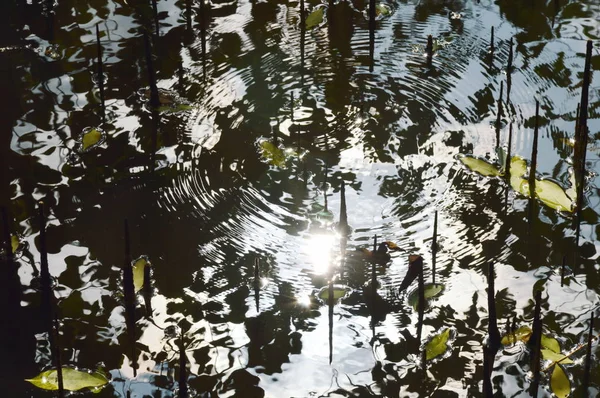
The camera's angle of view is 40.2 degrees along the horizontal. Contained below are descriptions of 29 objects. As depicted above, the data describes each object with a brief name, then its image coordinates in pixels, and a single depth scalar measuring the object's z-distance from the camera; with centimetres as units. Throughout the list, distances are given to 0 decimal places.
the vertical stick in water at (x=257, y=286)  333
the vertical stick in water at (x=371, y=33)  482
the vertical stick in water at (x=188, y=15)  518
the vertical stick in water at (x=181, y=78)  462
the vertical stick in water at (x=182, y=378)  267
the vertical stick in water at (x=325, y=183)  387
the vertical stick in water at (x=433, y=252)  330
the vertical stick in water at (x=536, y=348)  280
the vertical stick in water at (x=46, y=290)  309
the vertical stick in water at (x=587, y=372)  284
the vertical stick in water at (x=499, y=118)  413
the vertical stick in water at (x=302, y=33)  488
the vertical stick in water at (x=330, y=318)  310
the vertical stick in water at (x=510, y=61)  440
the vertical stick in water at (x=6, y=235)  329
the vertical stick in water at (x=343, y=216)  349
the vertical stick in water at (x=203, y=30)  482
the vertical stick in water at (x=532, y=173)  348
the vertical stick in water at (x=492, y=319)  290
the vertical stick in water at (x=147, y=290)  331
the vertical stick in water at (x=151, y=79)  434
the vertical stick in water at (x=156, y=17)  510
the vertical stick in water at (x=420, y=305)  313
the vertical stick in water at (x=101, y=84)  434
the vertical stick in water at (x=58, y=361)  266
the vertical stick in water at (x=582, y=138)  331
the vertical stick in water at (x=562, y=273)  336
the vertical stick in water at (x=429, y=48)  482
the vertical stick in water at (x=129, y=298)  306
